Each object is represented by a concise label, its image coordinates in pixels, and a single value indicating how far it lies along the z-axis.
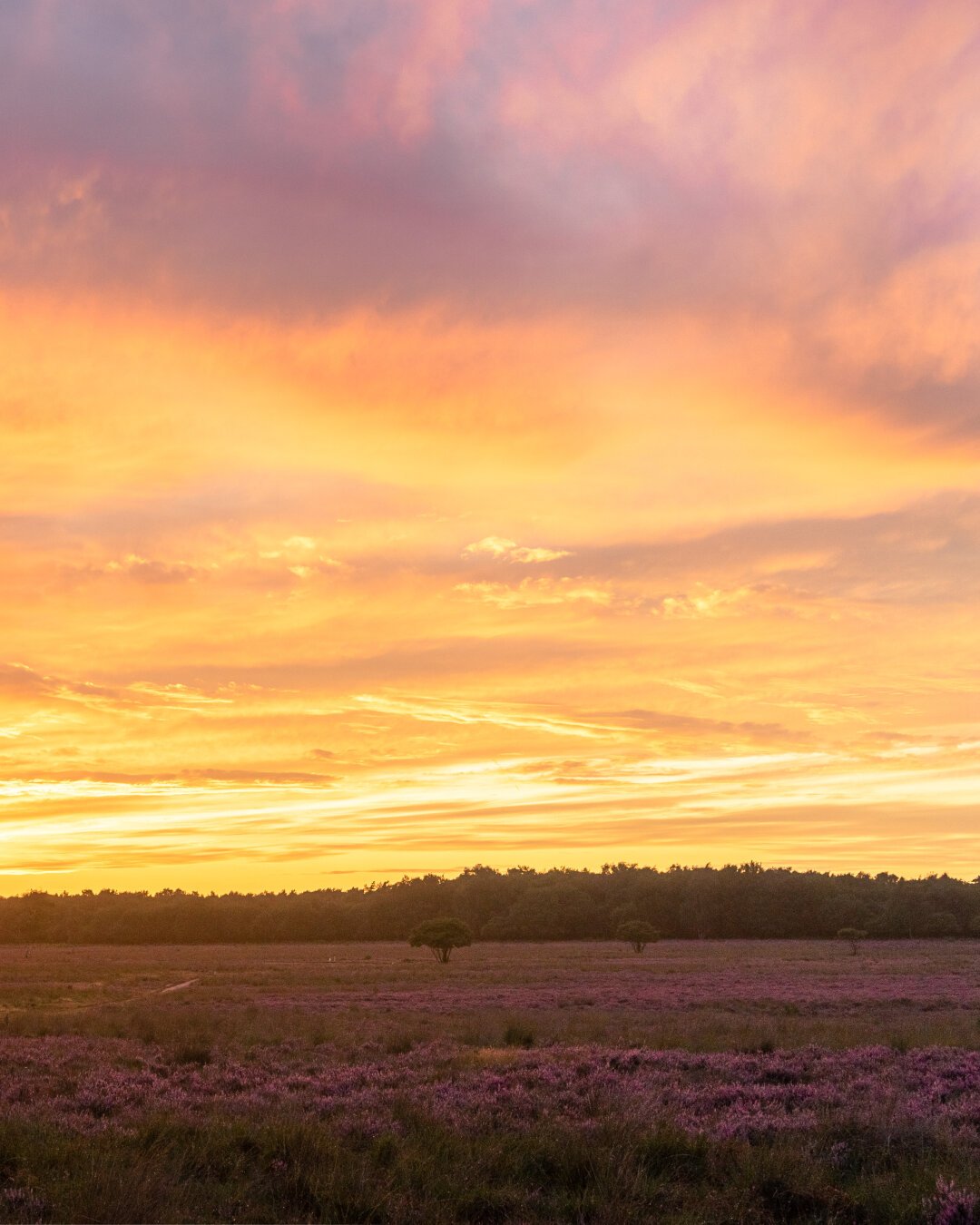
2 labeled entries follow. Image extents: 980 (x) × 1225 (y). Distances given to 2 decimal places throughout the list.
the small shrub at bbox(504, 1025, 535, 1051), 23.20
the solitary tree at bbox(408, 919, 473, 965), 76.31
